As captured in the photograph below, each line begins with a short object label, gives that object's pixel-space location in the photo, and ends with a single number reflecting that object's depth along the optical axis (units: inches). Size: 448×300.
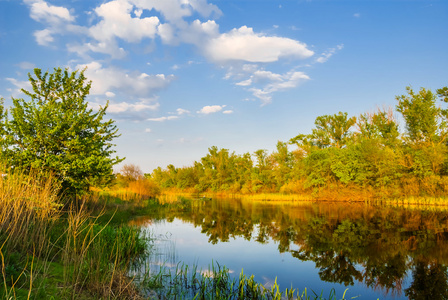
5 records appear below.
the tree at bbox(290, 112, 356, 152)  2132.1
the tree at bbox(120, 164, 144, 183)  1529.3
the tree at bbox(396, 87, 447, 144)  1435.8
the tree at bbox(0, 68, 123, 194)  515.8
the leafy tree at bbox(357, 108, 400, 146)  1656.0
